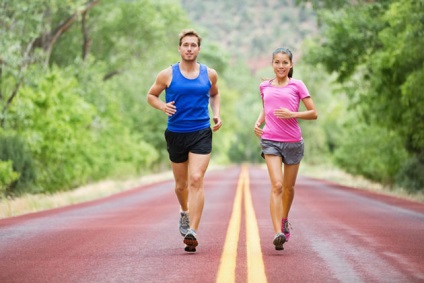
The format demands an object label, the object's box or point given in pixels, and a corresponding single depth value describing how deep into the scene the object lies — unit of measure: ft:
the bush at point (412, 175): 90.53
